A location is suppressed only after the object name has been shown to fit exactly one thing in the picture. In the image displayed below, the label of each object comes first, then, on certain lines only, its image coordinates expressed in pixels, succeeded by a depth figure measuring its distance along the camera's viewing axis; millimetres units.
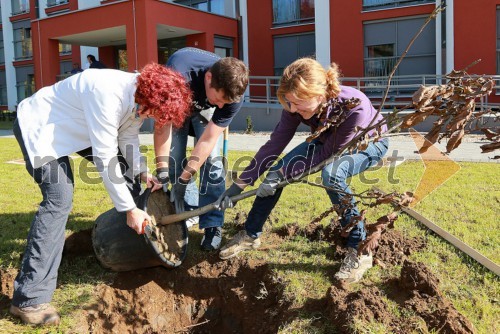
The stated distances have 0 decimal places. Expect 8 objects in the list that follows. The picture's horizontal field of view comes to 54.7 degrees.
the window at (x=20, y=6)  28809
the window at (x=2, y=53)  30516
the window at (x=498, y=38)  13992
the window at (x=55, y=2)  23953
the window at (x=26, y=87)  28578
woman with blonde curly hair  3018
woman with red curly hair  2588
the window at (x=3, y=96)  30375
